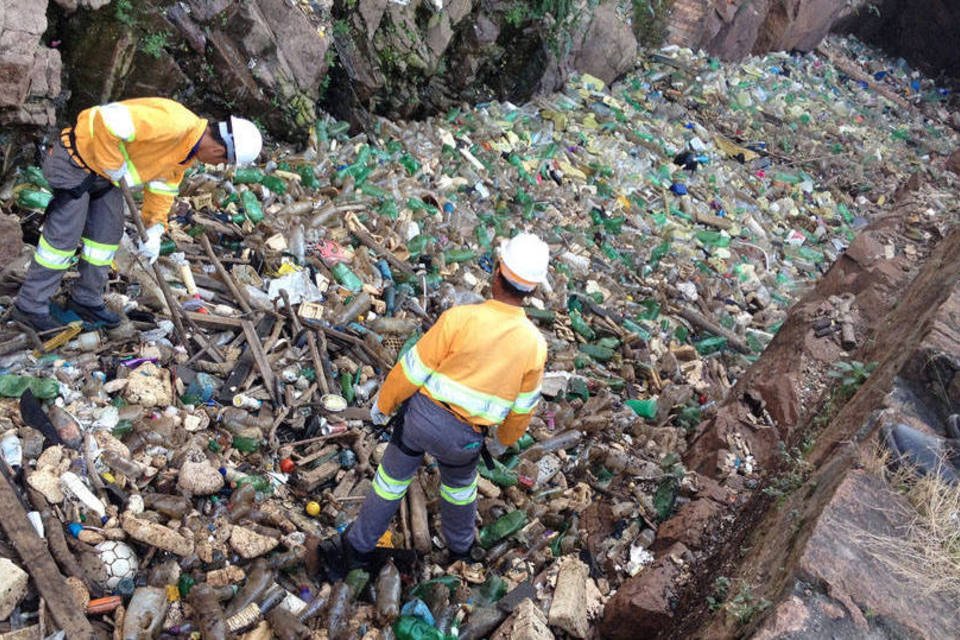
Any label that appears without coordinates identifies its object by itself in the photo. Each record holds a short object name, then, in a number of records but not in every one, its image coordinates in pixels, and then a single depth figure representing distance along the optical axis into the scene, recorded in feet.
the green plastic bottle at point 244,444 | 13.67
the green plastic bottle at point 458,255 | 21.89
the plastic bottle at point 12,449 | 11.12
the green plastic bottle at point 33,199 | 16.15
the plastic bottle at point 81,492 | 11.25
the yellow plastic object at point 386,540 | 13.07
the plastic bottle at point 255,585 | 11.12
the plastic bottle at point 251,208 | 19.11
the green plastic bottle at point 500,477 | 15.19
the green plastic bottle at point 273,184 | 20.59
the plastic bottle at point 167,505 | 11.85
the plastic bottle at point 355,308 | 17.58
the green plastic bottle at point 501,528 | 13.96
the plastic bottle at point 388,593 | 11.91
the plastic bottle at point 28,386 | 12.09
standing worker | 10.66
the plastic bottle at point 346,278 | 18.78
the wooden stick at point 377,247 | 20.26
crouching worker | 12.23
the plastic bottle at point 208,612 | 10.50
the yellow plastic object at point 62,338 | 13.38
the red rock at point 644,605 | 11.46
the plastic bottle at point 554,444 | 16.03
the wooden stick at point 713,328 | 24.40
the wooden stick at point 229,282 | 16.60
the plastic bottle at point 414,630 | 11.55
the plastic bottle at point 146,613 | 10.08
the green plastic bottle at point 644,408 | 18.95
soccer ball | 10.75
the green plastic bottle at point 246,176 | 20.22
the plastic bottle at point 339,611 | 11.41
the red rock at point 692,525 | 12.97
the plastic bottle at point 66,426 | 11.99
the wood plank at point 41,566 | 9.62
